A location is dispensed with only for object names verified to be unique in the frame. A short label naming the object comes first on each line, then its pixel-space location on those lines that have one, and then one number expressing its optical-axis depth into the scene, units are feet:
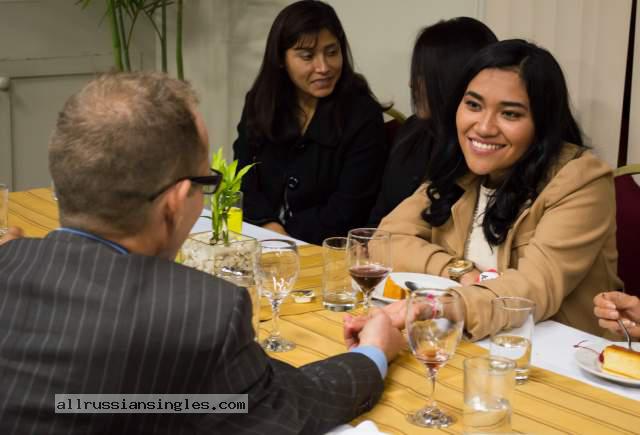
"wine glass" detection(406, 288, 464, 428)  6.37
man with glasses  5.70
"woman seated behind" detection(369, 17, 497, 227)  10.04
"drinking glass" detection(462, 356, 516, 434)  6.19
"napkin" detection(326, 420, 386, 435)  6.20
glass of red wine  7.36
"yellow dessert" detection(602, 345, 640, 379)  6.71
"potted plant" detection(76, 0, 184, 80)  14.24
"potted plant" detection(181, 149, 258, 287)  7.47
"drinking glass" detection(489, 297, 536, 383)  6.75
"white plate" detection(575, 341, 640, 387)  6.67
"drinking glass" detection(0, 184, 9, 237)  8.70
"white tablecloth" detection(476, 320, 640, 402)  6.72
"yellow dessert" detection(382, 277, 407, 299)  7.73
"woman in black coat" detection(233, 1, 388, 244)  11.03
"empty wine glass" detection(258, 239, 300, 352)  7.16
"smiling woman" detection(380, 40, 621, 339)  8.11
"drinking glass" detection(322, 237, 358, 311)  7.68
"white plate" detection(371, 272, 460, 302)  7.75
